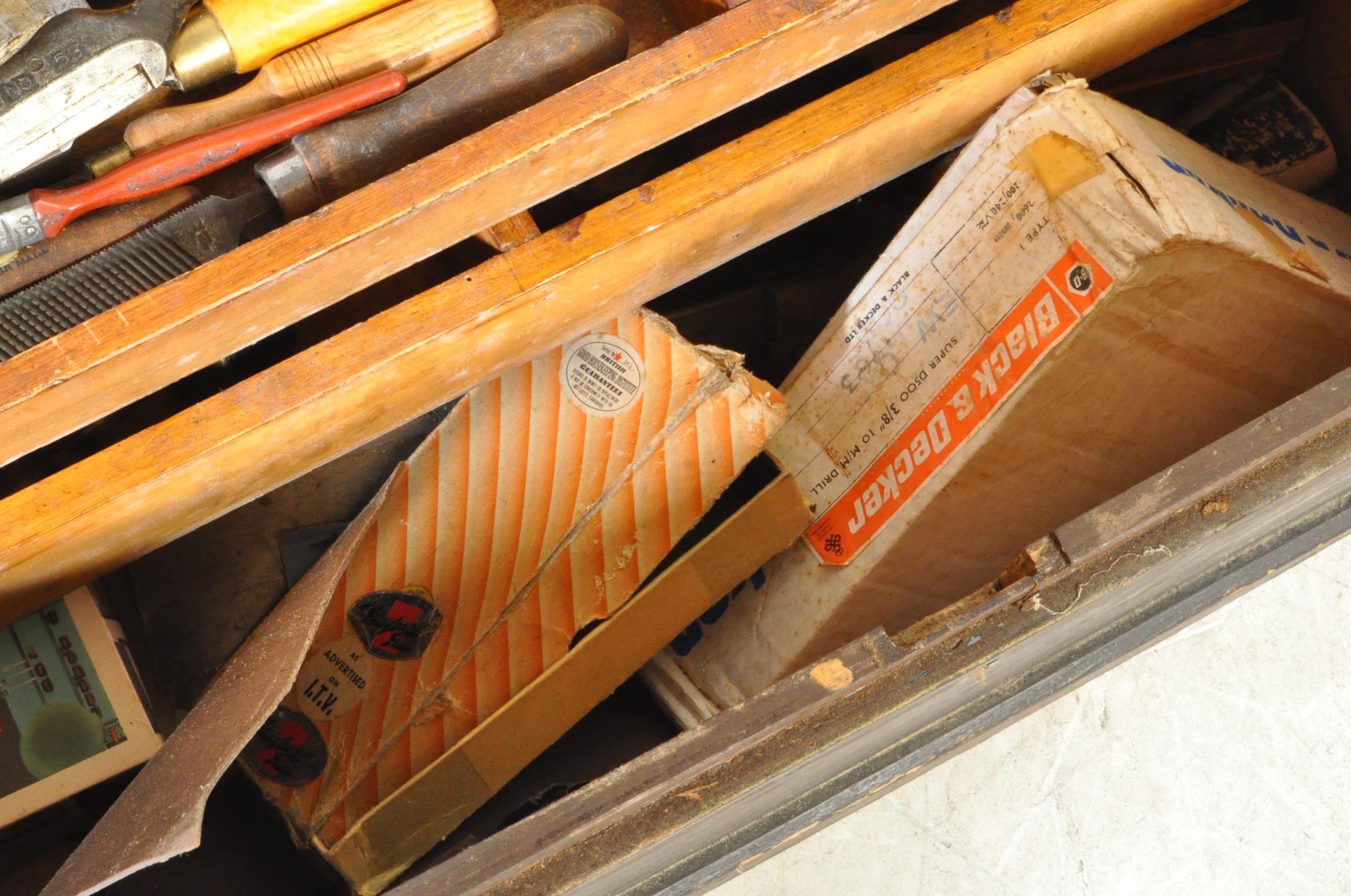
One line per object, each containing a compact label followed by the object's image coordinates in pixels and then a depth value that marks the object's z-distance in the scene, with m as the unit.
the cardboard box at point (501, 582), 1.06
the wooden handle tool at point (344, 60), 0.93
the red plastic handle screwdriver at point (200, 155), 0.90
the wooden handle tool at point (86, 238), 0.93
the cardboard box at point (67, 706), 1.01
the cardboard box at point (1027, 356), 0.95
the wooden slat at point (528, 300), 0.90
